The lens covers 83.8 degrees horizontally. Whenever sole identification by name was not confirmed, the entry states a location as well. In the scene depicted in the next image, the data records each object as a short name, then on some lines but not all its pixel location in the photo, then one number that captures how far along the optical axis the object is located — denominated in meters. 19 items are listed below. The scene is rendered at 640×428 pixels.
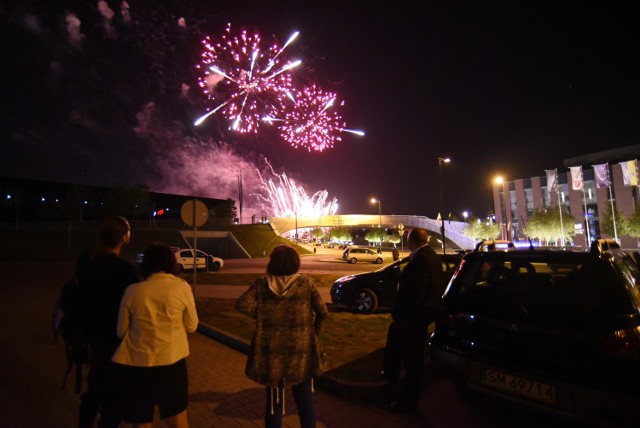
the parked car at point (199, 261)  20.97
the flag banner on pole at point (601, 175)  35.76
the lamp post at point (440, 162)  23.41
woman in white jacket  2.44
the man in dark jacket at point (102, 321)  2.61
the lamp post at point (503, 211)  58.53
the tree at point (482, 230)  54.19
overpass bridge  61.38
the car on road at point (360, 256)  31.09
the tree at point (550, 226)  44.38
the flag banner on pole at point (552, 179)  39.88
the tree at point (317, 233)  106.00
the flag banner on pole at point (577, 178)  39.19
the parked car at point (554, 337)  2.66
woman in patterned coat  2.55
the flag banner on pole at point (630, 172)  36.34
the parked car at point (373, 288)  8.48
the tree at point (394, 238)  76.76
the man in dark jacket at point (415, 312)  3.62
